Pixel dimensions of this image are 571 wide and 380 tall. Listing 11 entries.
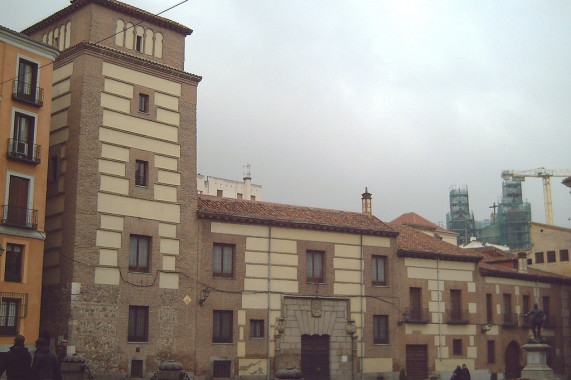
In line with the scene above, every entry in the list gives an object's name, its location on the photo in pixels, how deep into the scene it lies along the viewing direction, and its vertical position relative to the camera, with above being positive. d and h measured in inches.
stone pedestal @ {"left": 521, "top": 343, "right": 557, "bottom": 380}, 1278.3 -61.5
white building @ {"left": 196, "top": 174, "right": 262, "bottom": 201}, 2970.0 +579.4
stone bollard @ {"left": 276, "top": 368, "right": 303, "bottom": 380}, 746.8 -48.1
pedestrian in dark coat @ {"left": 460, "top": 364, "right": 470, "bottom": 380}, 1269.1 -81.3
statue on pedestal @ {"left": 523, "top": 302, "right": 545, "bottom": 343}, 1362.0 +17.5
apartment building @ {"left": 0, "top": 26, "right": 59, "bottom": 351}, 1100.5 +231.9
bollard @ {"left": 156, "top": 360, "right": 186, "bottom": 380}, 905.5 -56.6
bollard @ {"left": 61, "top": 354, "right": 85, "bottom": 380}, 903.1 -52.3
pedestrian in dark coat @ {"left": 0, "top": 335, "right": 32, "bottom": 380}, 579.5 -29.0
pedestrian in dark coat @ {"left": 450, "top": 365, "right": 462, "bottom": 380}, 1245.7 -79.0
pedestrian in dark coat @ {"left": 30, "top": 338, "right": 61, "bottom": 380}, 593.6 -33.0
